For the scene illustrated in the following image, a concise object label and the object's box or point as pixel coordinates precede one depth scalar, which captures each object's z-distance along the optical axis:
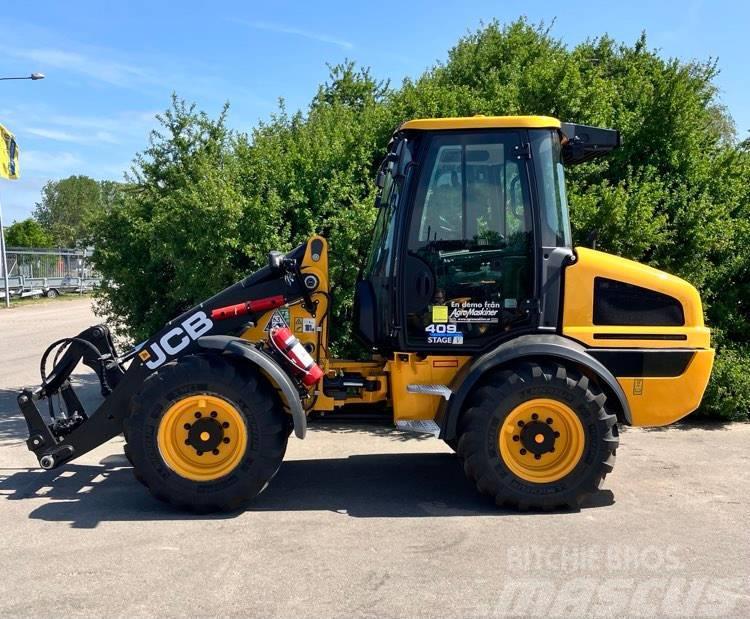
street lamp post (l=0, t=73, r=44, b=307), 26.69
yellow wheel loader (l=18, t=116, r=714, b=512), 5.11
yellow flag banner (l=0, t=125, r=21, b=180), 23.86
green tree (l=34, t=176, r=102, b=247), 75.44
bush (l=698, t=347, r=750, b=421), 7.73
